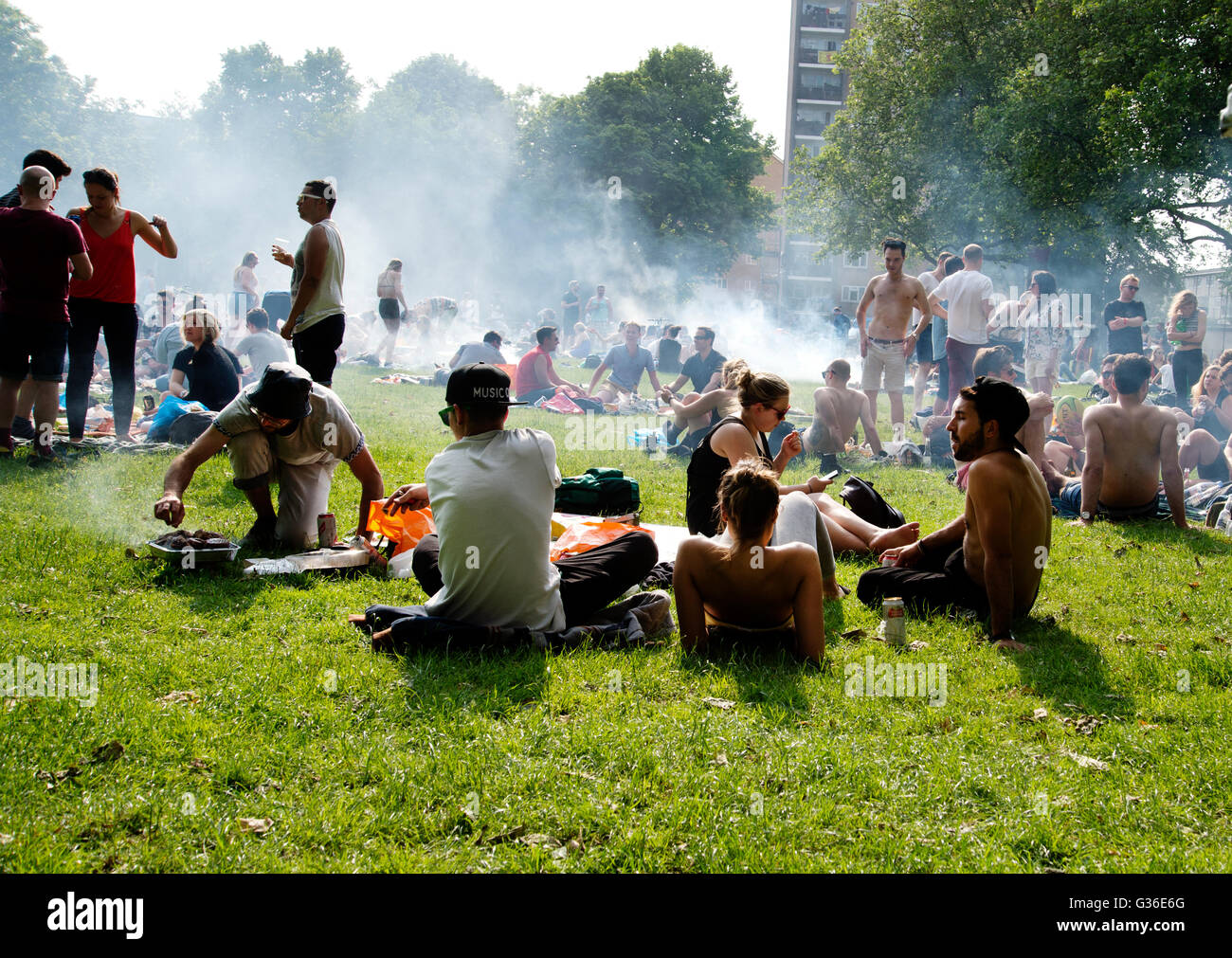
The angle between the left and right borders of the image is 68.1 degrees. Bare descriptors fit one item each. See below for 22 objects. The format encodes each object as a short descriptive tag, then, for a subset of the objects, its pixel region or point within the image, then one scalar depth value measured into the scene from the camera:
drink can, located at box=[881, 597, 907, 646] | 5.01
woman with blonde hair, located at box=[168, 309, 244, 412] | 9.16
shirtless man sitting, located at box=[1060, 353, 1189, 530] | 7.83
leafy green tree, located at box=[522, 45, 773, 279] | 46.44
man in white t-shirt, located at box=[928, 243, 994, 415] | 12.43
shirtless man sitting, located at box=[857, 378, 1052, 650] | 4.91
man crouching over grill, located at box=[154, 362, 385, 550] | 5.84
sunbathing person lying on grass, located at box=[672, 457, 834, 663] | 4.47
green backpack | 7.35
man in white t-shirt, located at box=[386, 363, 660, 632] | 4.48
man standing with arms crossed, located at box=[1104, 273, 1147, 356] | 14.52
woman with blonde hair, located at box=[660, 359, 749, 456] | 6.42
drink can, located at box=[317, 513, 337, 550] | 6.40
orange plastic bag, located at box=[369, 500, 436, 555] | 6.30
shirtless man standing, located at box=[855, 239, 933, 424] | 12.13
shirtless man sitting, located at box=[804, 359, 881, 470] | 10.95
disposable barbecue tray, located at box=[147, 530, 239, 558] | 5.70
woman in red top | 8.59
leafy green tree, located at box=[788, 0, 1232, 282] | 19.66
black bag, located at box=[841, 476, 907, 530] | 7.24
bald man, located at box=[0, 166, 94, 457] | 7.86
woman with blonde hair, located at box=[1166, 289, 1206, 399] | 12.41
